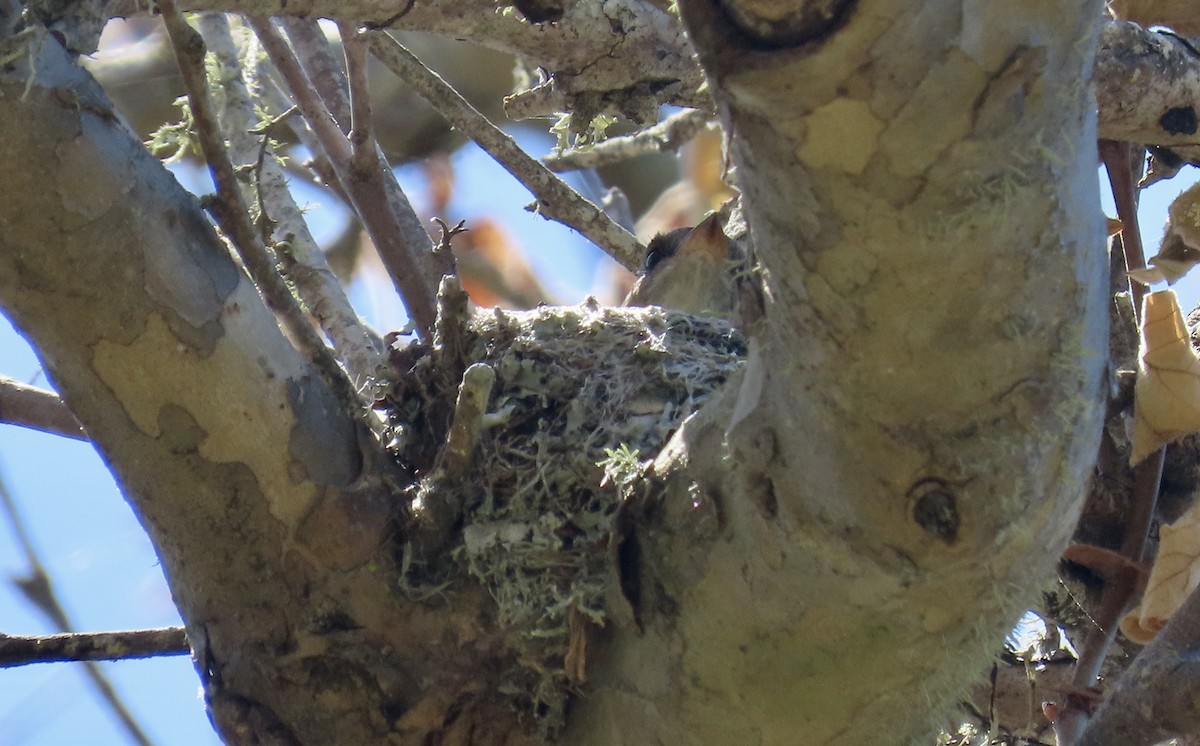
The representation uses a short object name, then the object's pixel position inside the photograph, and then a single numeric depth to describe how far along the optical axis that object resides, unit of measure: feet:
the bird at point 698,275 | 24.44
